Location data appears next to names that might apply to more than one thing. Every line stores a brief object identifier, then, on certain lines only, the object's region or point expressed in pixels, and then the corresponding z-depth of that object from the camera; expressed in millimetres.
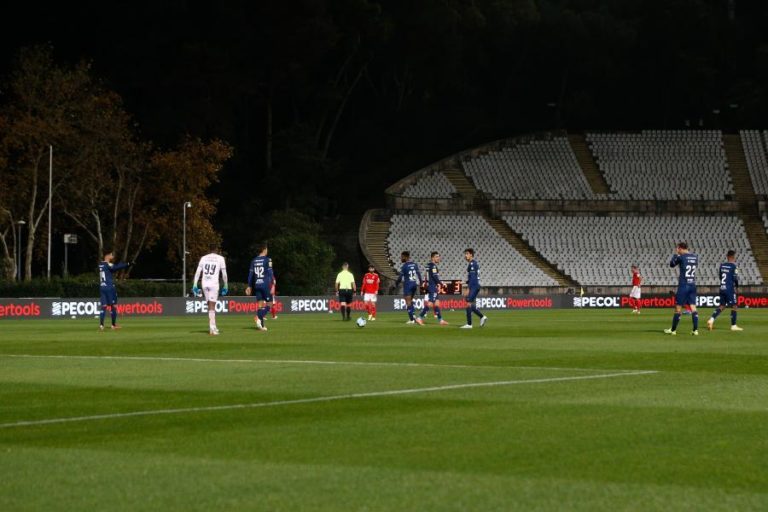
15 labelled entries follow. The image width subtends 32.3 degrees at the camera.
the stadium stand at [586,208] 80562
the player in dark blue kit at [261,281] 35266
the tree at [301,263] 70500
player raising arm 36188
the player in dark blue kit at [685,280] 31250
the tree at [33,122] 70375
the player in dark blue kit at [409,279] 41906
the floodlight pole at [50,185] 67438
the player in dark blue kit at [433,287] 40094
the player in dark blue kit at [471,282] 35875
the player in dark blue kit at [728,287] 35531
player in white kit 31969
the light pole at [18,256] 74031
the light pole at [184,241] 65875
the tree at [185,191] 77062
